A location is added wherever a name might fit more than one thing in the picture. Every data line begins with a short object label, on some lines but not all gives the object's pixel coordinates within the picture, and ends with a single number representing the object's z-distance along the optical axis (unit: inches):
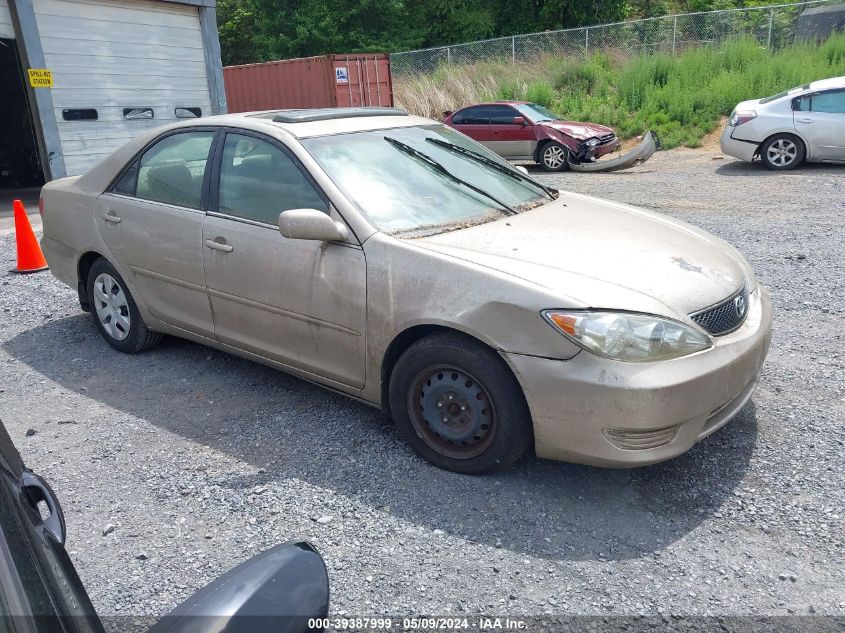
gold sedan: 117.2
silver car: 480.4
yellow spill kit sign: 453.1
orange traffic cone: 295.3
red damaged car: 580.7
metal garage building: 462.0
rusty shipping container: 690.8
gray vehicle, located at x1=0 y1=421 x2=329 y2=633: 45.9
